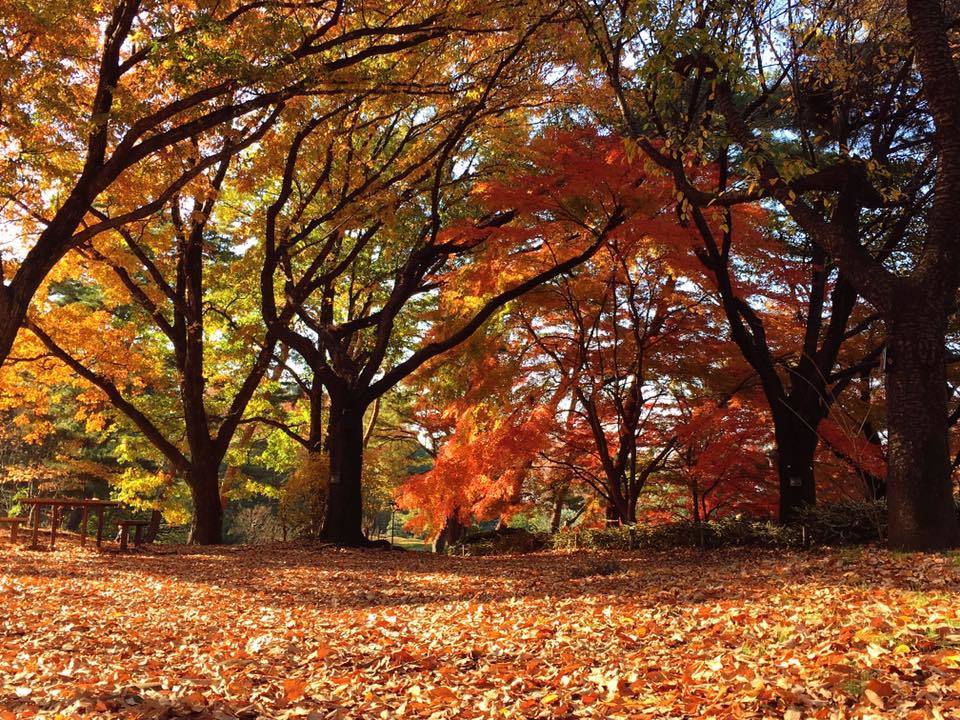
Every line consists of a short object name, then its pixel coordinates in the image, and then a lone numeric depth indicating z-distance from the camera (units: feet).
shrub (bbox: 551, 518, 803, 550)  30.27
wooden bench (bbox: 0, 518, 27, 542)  35.87
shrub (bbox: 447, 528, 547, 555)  45.75
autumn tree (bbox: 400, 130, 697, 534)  39.06
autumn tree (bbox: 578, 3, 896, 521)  19.01
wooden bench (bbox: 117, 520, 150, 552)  36.20
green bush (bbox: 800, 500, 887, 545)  27.73
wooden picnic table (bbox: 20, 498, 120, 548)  33.82
